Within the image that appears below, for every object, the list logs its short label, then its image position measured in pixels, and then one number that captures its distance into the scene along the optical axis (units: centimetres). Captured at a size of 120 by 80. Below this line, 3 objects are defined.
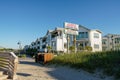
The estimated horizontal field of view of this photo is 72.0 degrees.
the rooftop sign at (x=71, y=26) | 1402
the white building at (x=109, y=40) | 3317
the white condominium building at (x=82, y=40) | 2679
